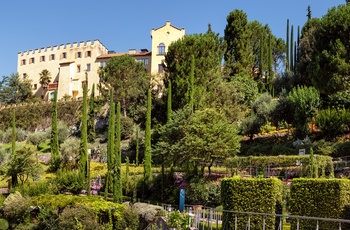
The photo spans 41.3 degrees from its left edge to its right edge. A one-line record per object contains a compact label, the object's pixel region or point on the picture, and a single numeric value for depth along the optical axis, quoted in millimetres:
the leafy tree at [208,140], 27531
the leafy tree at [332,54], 28531
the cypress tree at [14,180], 32647
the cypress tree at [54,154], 40000
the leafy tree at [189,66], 43406
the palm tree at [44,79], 72875
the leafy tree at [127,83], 52625
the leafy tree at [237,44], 55750
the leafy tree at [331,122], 34072
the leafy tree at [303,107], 36156
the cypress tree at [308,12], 64631
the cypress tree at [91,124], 50662
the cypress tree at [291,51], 56550
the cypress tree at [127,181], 31886
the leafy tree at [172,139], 29766
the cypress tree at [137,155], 39062
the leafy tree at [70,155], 40281
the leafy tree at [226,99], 41656
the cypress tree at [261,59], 56500
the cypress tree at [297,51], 54406
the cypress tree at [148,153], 31266
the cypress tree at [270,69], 54250
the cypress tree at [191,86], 37138
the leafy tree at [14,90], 72500
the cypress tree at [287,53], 57375
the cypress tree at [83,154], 33562
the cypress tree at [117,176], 29469
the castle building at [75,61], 63719
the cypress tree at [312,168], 23156
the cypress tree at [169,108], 36625
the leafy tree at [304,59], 44688
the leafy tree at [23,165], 32250
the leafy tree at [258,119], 39891
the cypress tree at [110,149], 31016
